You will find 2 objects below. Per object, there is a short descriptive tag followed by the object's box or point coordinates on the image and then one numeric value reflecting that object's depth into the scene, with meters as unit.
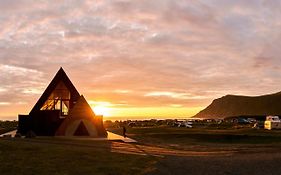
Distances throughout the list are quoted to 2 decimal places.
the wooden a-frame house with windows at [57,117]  27.75
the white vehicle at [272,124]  37.41
